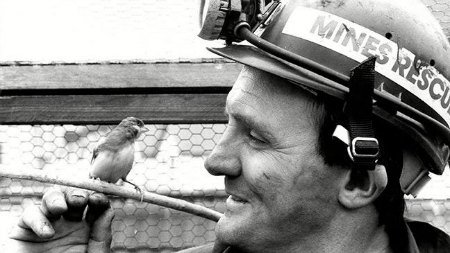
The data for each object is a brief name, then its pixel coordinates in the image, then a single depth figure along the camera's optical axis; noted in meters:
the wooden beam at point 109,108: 2.83
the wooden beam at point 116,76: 2.80
